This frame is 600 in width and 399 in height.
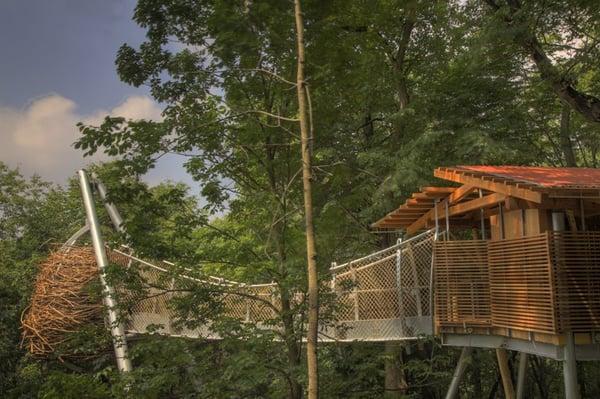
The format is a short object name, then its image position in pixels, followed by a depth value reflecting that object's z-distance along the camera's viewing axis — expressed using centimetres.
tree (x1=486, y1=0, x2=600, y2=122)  755
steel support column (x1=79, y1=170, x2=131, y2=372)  830
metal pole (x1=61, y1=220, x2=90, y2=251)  1054
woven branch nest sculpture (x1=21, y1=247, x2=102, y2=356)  939
